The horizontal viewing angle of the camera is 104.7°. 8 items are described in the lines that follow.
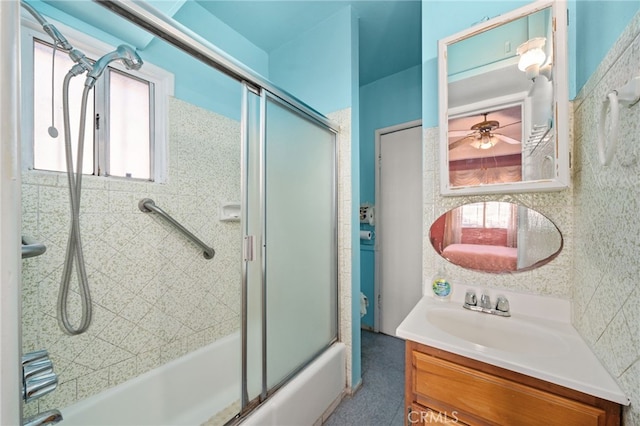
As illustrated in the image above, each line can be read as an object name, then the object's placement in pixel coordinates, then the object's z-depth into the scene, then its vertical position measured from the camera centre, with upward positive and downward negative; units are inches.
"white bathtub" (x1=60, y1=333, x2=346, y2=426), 44.5 -38.0
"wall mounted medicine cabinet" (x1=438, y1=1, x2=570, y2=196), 37.6 +18.5
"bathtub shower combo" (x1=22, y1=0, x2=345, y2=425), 41.5 -8.9
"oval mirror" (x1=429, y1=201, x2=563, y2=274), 41.5 -4.6
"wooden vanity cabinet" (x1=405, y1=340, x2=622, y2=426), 26.8 -22.7
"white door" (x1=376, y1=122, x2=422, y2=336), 91.4 -4.3
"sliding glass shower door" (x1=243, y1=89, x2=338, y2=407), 47.1 -6.7
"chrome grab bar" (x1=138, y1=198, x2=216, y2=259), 51.5 -2.2
